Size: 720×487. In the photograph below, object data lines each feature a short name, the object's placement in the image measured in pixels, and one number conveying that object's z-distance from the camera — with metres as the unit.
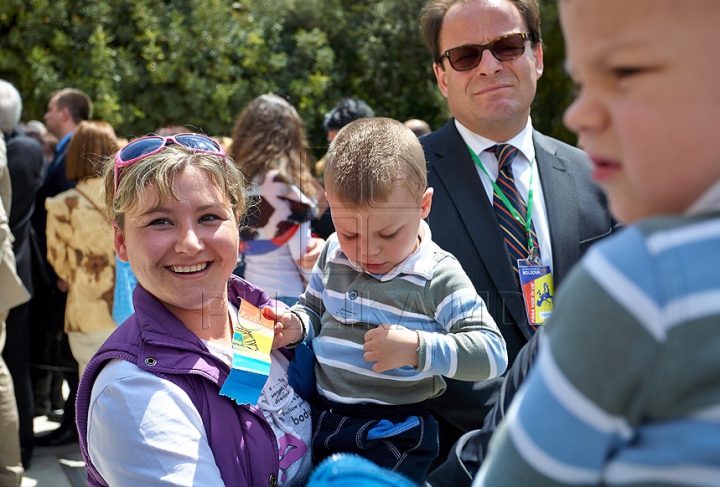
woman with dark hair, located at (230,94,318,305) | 4.21
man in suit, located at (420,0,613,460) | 2.48
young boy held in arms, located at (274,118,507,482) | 1.98
